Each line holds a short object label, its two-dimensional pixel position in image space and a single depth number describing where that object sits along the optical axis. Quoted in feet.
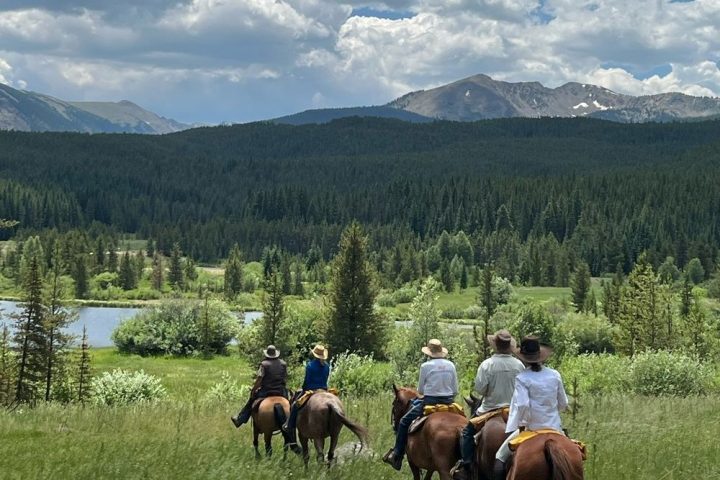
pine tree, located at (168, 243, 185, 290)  557.33
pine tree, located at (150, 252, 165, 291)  540.93
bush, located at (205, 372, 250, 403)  134.21
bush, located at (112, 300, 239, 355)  278.67
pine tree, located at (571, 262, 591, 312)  417.55
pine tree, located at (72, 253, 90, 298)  501.97
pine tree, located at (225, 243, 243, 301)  515.09
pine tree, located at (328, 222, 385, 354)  200.64
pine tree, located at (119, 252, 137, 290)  534.78
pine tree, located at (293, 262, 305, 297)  507.71
